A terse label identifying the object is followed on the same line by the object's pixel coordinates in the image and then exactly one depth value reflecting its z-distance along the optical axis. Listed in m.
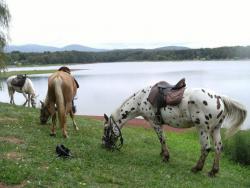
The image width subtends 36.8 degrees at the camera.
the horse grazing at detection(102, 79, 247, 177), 9.01
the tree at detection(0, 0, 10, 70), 17.61
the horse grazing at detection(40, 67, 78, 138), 10.91
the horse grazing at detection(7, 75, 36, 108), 23.70
